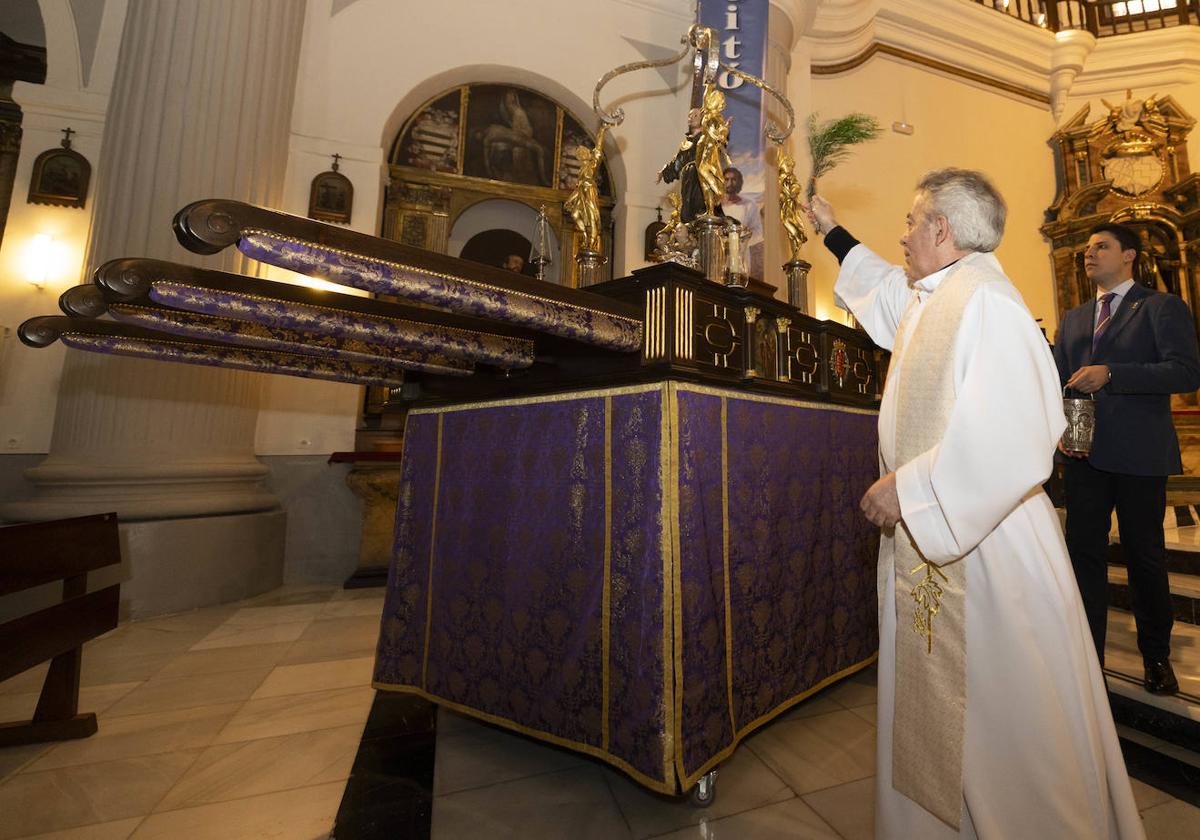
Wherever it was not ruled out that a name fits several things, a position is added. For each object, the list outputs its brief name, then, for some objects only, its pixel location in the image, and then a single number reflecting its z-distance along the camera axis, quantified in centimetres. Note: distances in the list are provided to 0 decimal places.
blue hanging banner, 585
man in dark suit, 216
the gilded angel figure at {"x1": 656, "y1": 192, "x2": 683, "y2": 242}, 250
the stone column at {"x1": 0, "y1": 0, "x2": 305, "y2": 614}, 370
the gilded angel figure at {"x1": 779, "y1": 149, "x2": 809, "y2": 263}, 268
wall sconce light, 505
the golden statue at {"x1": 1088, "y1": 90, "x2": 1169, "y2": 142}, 848
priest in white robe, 114
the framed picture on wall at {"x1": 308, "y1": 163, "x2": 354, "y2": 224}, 536
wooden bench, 175
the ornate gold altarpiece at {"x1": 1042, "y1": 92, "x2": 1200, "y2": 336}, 812
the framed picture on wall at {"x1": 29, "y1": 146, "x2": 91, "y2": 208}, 507
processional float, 147
